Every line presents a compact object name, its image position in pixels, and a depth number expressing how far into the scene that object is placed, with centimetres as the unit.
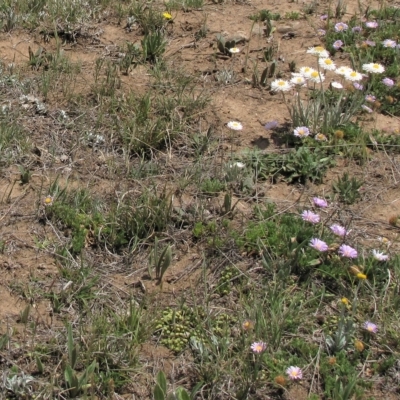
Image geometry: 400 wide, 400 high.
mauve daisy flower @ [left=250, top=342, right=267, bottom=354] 288
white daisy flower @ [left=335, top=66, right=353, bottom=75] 442
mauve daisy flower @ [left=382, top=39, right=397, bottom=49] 493
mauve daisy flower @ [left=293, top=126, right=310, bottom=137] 408
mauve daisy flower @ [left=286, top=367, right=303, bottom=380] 283
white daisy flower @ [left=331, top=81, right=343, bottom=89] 436
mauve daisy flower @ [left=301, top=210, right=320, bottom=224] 349
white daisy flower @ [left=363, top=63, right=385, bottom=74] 449
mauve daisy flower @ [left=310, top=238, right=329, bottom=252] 331
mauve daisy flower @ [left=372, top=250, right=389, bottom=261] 331
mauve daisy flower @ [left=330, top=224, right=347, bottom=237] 344
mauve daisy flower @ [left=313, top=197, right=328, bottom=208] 366
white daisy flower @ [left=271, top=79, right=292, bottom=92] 429
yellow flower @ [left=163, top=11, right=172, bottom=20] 526
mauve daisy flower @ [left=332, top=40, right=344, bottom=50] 504
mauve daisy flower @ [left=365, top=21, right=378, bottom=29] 512
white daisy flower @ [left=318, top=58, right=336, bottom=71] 433
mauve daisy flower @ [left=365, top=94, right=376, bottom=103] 444
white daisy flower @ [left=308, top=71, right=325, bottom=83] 425
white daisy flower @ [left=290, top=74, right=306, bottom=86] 416
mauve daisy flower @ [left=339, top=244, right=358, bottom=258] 332
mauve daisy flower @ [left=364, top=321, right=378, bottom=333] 302
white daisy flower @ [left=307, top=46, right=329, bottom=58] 429
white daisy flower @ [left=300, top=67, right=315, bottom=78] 431
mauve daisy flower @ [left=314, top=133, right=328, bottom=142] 412
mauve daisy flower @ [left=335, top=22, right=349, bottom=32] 515
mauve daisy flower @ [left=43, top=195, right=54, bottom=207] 358
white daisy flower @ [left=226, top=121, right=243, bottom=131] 420
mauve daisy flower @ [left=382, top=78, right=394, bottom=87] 454
